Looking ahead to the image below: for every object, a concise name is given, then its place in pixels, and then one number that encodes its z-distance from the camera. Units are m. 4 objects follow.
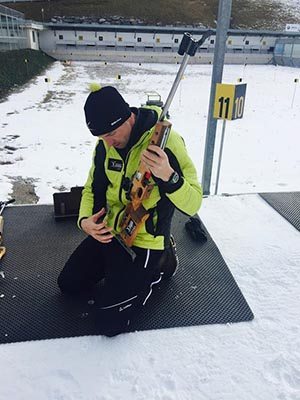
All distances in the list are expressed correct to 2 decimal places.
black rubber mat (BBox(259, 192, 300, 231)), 3.21
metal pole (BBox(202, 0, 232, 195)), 2.88
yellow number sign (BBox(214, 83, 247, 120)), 3.07
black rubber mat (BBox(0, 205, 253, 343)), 2.00
